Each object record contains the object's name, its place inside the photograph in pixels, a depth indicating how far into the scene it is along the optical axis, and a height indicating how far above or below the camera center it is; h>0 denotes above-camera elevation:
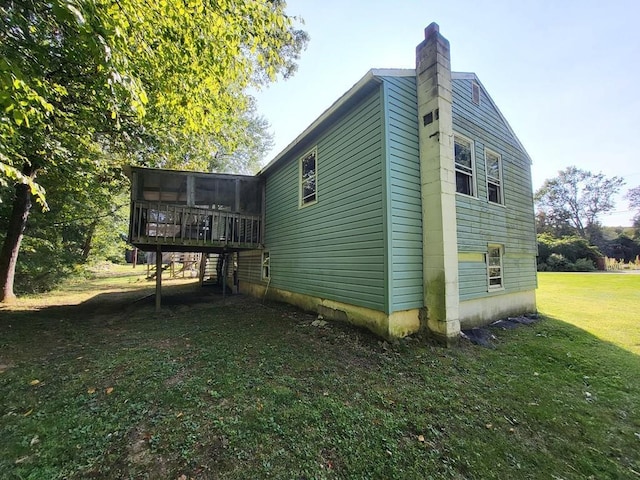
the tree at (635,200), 39.69 +8.12
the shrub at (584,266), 23.77 -1.10
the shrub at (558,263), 24.64 -0.87
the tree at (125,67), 3.27 +3.47
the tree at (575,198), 40.31 +8.70
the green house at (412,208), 5.47 +1.13
